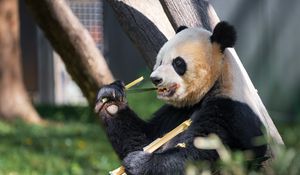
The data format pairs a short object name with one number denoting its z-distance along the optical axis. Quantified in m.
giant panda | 5.69
